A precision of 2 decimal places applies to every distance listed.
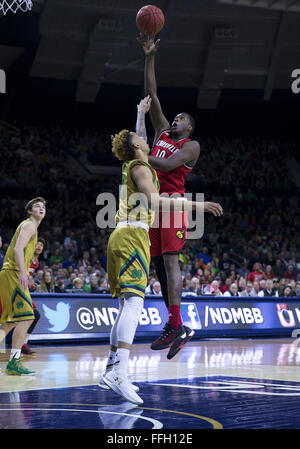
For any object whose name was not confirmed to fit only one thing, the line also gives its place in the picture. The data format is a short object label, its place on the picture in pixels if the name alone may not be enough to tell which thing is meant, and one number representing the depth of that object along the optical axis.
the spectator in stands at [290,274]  19.38
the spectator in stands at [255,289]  16.79
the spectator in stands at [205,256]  20.12
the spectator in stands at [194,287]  15.55
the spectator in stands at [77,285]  14.09
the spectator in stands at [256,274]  18.34
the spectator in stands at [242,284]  16.89
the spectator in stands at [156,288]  14.69
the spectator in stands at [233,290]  15.81
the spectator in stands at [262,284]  16.77
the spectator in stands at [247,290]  16.64
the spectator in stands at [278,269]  19.69
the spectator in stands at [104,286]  14.32
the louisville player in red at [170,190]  6.11
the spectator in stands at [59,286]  13.87
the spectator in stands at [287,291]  16.92
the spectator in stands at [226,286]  16.92
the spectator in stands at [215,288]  16.09
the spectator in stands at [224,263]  19.62
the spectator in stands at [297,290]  17.38
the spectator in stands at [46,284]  13.45
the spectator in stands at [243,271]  19.73
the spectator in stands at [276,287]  16.86
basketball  6.32
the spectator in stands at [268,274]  18.53
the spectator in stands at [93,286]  14.40
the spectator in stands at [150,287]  15.14
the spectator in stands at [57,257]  18.20
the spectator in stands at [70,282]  14.61
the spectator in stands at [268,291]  16.62
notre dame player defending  5.48
